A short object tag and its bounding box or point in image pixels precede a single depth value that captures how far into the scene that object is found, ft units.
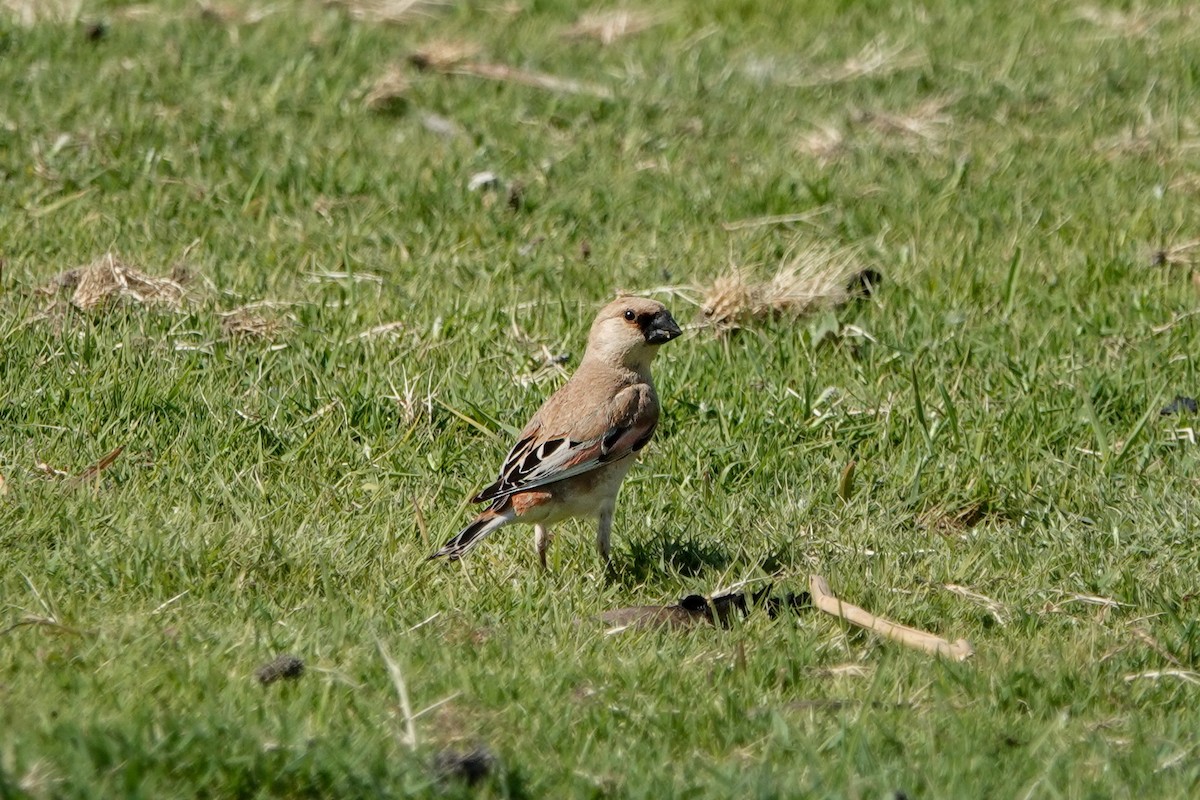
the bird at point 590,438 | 37.99
